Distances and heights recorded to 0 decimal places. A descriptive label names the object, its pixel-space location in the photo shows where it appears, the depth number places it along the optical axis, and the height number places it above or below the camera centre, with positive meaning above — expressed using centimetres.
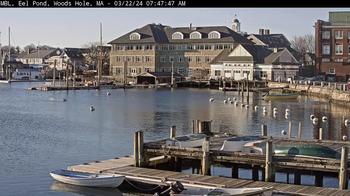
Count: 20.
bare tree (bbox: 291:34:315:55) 15225 +683
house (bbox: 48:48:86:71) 15250 +264
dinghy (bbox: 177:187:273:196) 1769 -384
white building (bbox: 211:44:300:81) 9925 +87
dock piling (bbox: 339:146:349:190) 1901 -341
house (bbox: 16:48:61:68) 17188 +339
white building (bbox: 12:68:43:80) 13671 -147
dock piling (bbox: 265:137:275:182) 2023 -349
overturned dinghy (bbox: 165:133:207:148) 2478 -321
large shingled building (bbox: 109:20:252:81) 10894 +405
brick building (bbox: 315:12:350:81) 9312 +400
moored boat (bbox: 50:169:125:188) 2073 -409
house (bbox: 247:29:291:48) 12450 +683
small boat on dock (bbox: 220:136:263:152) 2444 -325
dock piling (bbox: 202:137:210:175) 2141 -344
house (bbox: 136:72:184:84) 10912 -182
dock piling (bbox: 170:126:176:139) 2680 -298
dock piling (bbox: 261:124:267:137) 2955 -320
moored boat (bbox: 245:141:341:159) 2139 -318
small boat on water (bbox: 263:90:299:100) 7706 -370
